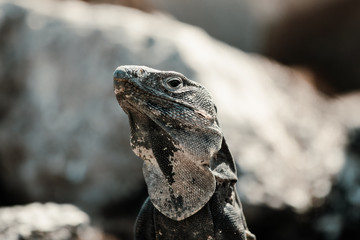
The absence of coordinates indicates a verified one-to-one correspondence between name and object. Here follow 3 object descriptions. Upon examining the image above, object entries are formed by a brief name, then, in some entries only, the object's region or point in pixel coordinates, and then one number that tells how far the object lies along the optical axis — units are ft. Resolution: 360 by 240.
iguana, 12.94
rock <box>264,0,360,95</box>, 55.57
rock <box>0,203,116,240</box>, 22.27
